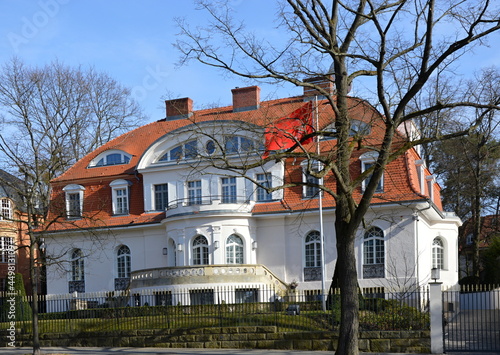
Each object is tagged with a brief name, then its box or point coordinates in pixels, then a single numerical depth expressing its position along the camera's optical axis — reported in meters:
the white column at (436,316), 18.91
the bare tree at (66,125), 38.61
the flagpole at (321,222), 29.51
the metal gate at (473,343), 19.09
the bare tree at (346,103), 14.12
